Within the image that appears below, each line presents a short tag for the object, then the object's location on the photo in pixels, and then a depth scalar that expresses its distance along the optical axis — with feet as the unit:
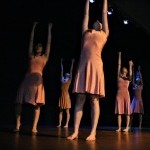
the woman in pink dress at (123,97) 26.63
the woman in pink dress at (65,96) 33.99
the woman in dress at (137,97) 33.90
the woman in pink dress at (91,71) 14.93
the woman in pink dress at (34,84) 18.42
